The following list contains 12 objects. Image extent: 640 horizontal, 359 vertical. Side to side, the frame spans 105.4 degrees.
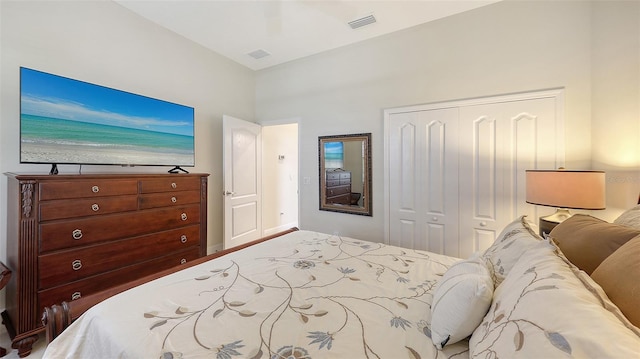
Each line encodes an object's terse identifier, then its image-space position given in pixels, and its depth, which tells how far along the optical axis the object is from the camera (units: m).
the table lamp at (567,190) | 1.74
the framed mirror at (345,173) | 3.25
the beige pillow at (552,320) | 0.47
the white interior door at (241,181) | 3.46
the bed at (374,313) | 0.56
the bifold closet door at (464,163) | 2.35
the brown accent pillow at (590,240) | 0.92
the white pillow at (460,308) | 0.81
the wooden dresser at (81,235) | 1.69
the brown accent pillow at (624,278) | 0.60
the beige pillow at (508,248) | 1.04
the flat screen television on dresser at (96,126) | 1.90
